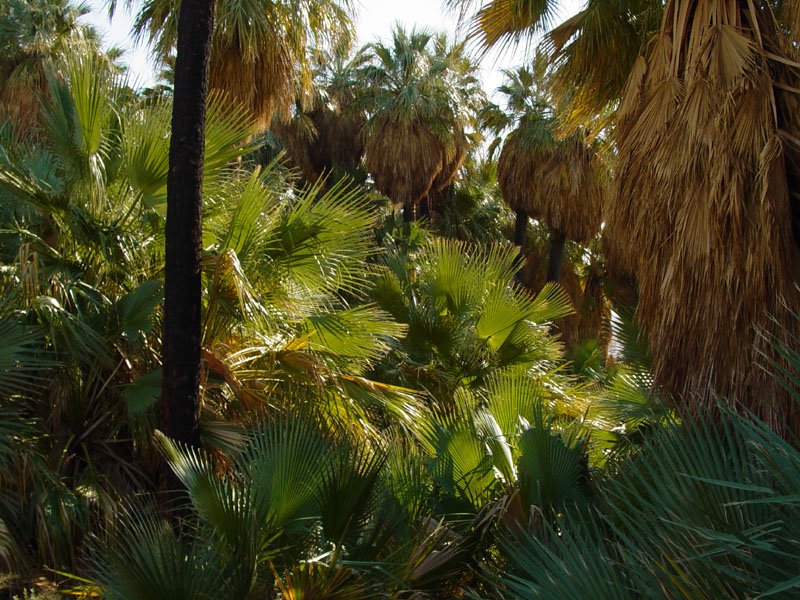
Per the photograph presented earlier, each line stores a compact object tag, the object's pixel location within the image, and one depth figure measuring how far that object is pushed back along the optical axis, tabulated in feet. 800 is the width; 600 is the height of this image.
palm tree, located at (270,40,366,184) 63.16
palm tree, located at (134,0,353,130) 27.76
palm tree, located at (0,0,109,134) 49.01
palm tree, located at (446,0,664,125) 19.95
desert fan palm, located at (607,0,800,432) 14.46
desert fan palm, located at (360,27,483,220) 56.18
